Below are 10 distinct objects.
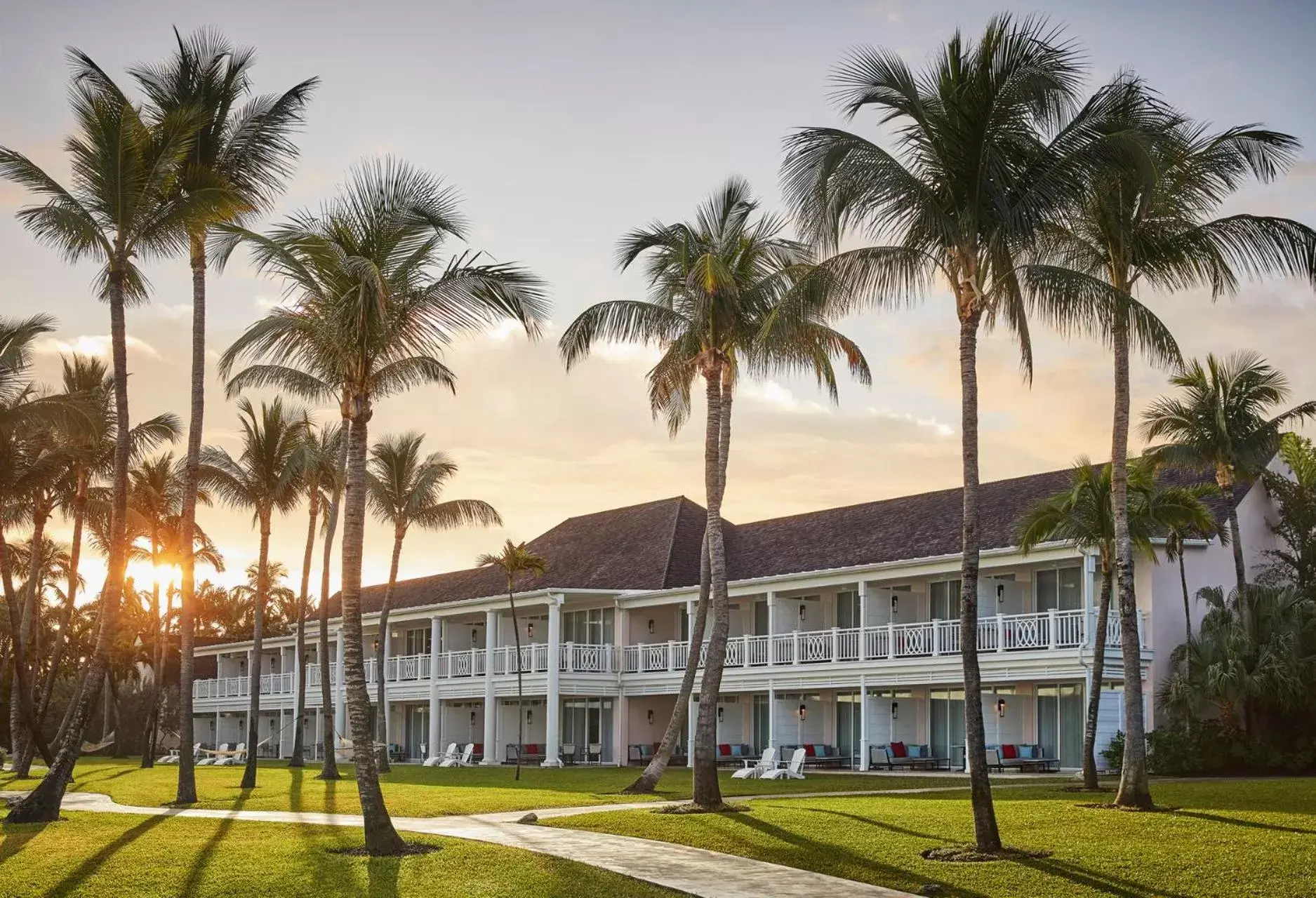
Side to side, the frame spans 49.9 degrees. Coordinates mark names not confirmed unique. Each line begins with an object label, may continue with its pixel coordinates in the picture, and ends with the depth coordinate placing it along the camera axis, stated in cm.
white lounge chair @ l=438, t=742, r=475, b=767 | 4150
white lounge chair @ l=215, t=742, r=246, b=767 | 4570
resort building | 3225
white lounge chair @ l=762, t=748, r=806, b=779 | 3125
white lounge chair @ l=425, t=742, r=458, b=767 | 4147
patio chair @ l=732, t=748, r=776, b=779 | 3166
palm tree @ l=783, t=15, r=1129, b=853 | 1616
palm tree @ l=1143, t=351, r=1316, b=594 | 3095
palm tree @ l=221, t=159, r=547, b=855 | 1684
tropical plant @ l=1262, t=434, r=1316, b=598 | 3319
